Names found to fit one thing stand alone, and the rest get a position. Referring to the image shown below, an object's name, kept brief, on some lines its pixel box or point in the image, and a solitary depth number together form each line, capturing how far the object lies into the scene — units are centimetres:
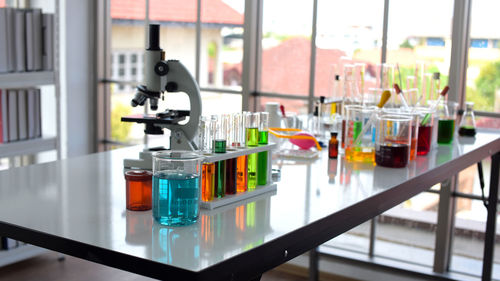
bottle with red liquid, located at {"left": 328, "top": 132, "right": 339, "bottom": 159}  250
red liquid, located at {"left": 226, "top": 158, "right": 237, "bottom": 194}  185
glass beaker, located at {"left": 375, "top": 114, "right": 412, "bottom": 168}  238
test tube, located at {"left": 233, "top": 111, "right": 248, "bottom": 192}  191
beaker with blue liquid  157
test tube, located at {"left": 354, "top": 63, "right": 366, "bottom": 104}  293
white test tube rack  177
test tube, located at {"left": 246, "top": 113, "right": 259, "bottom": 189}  195
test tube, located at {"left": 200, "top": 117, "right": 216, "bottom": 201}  177
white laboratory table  139
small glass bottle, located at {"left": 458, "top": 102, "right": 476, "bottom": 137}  309
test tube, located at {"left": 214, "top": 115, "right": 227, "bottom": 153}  181
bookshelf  392
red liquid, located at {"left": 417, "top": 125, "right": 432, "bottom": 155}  263
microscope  218
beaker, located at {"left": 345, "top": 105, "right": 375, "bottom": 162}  254
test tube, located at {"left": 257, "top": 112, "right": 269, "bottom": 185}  197
